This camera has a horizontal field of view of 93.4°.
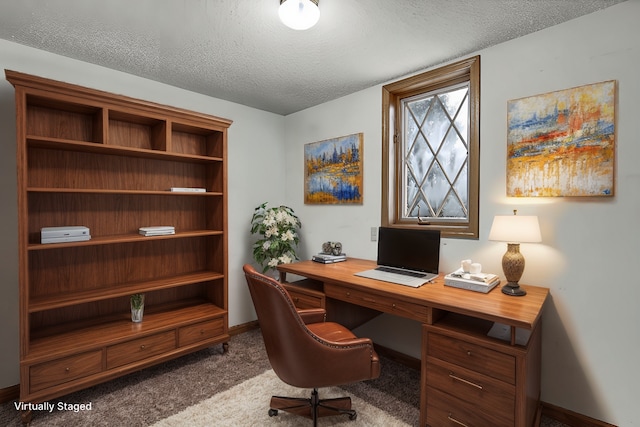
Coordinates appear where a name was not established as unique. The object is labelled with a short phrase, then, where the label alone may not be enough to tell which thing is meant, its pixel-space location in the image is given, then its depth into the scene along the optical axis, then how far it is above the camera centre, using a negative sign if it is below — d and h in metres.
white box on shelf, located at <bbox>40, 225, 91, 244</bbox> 2.01 -0.17
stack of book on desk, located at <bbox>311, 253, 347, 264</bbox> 2.72 -0.45
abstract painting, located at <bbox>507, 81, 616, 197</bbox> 1.69 +0.40
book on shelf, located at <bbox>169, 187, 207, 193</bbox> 2.54 +0.17
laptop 2.14 -0.36
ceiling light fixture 1.53 +1.02
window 2.23 +0.50
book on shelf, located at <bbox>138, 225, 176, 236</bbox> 2.46 -0.18
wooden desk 1.45 -0.74
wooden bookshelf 1.94 -0.21
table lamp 1.75 -0.16
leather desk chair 1.52 -0.74
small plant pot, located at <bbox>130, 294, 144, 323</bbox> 2.38 -0.79
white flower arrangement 3.11 -0.29
